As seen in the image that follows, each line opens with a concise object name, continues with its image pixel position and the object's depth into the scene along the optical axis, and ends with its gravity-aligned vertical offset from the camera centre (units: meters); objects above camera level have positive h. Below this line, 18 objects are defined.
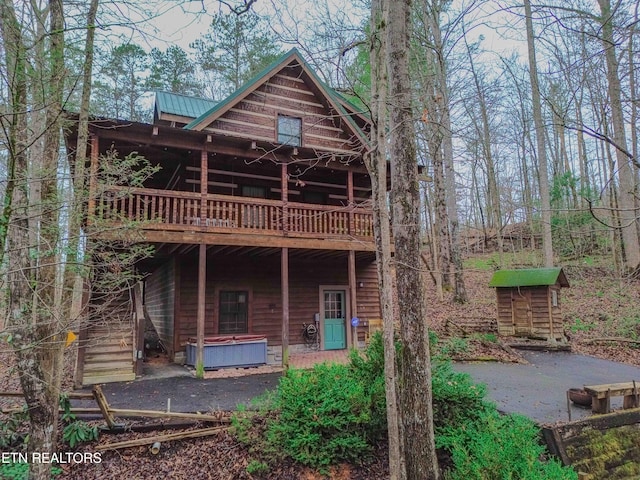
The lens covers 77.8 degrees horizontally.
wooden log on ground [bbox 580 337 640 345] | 12.10 -1.67
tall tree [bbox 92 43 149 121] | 21.92 +11.80
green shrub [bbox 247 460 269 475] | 5.04 -2.21
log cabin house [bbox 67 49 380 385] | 9.41 +1.54
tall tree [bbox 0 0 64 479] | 3.69 +0.86
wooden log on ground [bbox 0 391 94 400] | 5.46 -1.37
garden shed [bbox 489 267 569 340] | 12.56 -0.47
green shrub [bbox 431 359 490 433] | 5.36 -1.51
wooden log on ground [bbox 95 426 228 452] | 5.29 -1.96
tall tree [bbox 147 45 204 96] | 23.88 +13.58
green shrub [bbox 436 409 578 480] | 4.26 -1.87
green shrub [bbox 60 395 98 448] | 5.27 -1.78
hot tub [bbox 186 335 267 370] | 9.90 -1.47
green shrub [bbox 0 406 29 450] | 5.09 -1.75
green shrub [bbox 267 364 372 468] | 5.18 -1.74
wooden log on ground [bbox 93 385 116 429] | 5.29 -1.49
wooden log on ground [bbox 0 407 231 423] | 5.69 -1.71
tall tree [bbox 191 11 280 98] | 22.11 +13.63
